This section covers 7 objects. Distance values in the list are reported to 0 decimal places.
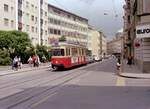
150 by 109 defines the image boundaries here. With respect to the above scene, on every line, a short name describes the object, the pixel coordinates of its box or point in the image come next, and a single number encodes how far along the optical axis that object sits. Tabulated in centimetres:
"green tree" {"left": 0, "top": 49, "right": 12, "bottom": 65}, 2558
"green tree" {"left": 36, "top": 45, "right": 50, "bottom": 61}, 3409
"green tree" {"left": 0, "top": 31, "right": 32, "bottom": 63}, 2821
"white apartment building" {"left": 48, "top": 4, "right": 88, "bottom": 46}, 4782
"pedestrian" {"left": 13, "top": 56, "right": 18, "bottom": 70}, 2048
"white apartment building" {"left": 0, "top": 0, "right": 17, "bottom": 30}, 3200
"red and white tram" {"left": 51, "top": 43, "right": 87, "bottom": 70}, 1831
